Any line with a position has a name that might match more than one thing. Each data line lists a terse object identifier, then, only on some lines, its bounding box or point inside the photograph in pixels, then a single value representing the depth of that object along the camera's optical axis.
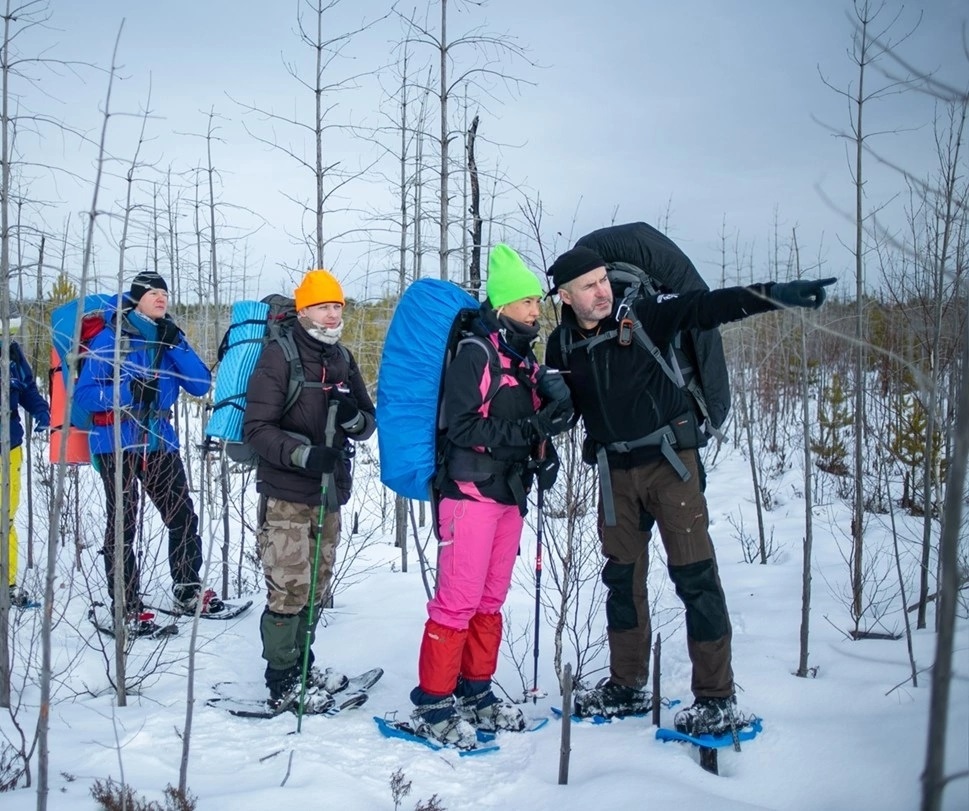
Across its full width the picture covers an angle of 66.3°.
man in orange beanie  3.75
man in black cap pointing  3.36
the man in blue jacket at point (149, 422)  4.54
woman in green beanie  3.46
